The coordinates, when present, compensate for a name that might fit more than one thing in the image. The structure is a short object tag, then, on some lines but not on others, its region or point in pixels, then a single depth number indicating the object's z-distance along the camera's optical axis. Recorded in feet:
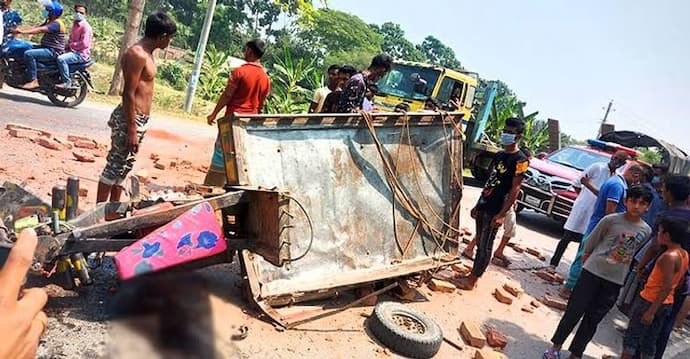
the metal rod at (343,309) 12.48
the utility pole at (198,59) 41.83
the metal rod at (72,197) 11.24
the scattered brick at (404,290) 15.51
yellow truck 36.40
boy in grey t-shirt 13.51
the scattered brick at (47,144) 20.04
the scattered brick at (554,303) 18.95
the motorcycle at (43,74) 26.61
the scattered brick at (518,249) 25.35
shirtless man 12.91
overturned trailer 11.64
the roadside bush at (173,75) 72.03
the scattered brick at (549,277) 21.97
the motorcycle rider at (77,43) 27.71
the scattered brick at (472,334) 14.07
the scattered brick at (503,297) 17.69
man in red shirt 16.11
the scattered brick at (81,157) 19.80
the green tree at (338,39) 143.43
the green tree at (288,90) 48.83
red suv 31.27
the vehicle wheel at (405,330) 12.64
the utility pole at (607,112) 133.08
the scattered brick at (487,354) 13.08
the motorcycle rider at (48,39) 26.66
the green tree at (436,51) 269.23
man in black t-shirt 16.10
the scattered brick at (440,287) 16.88
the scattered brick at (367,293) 14.66
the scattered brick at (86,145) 21.47
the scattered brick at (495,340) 14.52
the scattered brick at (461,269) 18.65
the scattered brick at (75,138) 21.89
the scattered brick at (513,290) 18.57
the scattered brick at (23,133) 20.25
